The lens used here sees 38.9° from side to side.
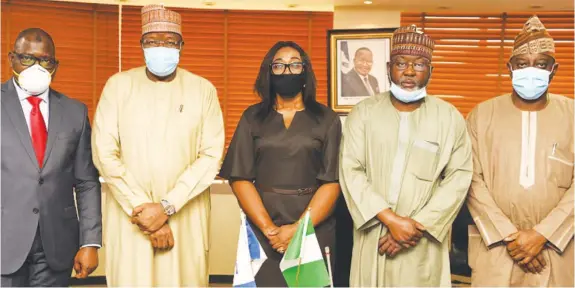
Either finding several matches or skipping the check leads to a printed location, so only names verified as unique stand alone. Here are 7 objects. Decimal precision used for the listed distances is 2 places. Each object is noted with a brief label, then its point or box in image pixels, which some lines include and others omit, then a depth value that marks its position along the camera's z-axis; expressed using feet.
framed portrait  22.61
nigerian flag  11.78
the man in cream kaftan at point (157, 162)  13.98
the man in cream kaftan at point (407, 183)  13.91
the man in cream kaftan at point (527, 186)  14.03
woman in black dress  14.32
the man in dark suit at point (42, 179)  13.19
